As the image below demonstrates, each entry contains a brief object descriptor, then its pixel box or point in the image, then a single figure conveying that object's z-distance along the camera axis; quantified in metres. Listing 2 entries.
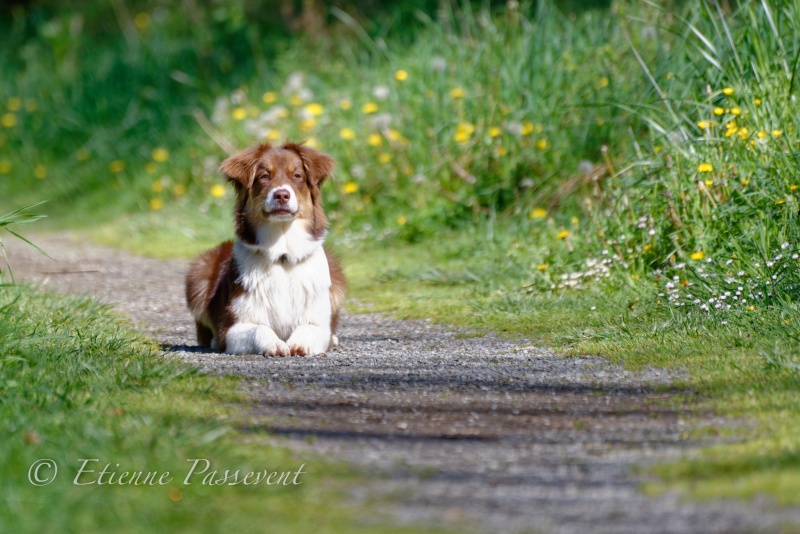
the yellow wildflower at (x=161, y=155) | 25.94
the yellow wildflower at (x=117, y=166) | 27.02
